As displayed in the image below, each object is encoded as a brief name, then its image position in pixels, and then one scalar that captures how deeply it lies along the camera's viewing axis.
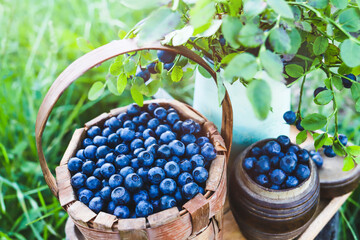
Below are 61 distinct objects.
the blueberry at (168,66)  0.44
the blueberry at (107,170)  0.40
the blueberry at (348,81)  0.42
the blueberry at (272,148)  0.43
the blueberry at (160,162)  0.40
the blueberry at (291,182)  0.41
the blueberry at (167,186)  0.38
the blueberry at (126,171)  0.39
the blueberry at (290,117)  0.44
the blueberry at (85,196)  0.39
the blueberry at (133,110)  0.46
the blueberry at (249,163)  0.43
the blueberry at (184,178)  0.39
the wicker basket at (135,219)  0.36
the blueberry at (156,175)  0.39
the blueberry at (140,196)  0.38
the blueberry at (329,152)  0.47
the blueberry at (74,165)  0.41
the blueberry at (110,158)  0.41
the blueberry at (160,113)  0.45
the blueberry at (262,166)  0.42
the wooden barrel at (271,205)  0.41
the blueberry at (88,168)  0.41
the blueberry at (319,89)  0.43
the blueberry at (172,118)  0.45
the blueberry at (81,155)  0.42
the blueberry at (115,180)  0.39
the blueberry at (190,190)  0.38
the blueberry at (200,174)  0.39
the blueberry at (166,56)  0.41
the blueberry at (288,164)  0.41
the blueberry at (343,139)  0.46
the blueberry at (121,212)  0.37
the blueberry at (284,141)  0.44
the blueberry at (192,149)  0.41
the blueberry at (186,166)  0.40
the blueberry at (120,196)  0.38
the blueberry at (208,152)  0.40
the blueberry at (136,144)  0.42
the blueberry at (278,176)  0.41
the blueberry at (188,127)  0.43
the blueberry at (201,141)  0.42
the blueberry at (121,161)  0.40
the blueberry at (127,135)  0.43
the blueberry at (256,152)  0.44
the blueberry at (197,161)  0.40
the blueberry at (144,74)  0.46
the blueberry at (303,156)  0.43
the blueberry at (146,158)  0.40
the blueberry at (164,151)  0.40
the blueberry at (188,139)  0.42
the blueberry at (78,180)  0.40
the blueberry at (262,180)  0.42
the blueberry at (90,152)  0.42
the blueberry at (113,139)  0.43
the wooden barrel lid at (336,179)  0.47
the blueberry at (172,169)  0.39
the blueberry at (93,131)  0.44
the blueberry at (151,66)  0.46
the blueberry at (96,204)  0.38
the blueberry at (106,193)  0.39
